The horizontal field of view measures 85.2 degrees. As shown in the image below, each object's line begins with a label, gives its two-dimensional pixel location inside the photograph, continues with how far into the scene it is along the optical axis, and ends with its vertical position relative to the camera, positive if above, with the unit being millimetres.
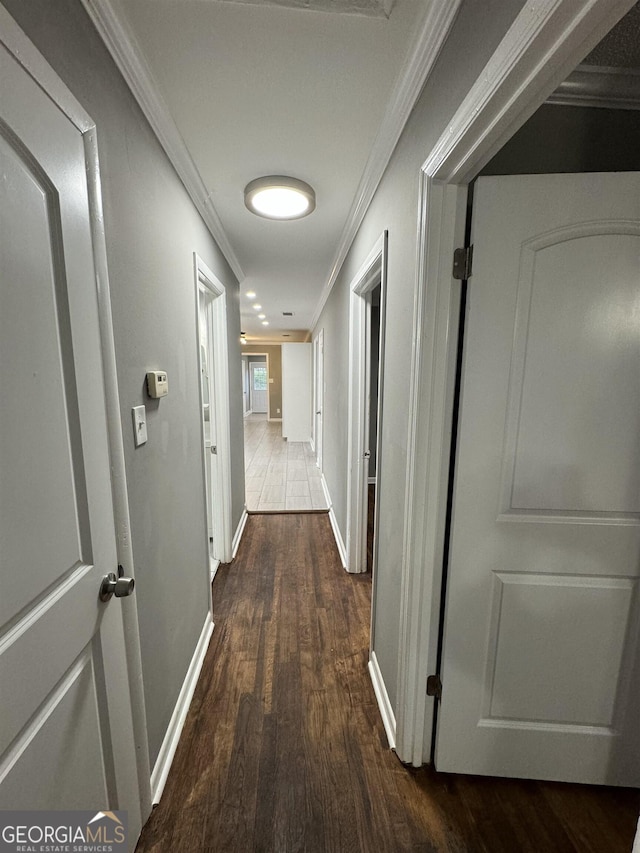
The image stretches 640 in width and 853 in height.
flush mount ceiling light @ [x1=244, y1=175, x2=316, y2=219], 1644 +892
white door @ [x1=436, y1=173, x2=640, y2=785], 993 -356
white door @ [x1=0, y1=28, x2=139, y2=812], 586 -204
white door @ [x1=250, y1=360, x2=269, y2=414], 14125 -447
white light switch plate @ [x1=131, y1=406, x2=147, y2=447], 1091 -153
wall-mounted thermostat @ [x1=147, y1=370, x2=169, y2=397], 1191 -24
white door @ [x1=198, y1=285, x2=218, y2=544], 2402 -137
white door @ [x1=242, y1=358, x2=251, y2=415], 12389 -215
